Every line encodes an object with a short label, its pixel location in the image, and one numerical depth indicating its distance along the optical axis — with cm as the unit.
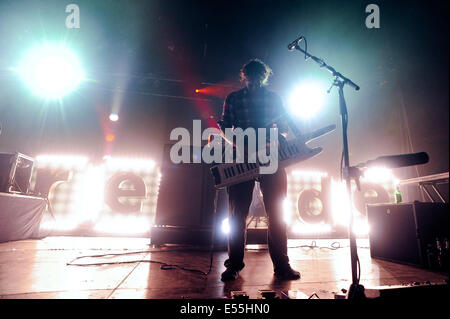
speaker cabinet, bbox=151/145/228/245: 291
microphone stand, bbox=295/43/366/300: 90
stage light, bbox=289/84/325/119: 555
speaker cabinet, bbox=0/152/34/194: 320
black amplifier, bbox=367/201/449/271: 199
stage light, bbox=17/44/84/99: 461
